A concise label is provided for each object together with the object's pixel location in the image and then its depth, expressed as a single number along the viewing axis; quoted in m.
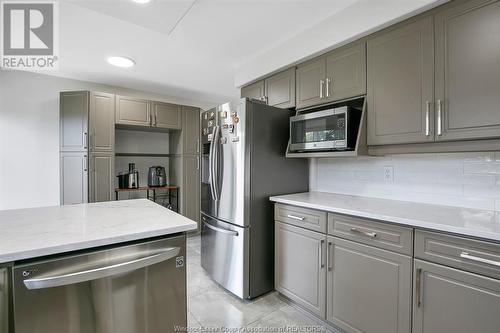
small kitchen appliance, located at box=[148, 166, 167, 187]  3.96
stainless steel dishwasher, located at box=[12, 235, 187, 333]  0.91
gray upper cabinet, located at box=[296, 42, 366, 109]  1.87
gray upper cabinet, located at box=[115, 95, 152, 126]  3.41
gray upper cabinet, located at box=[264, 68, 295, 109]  2.38
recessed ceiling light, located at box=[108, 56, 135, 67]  2.73
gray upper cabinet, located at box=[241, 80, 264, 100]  2.75
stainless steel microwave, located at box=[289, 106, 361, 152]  1.86
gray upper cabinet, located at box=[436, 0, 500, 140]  1.30
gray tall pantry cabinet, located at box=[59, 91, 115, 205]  3.14
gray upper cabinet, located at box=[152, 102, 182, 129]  3.72
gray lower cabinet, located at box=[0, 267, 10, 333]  0.87
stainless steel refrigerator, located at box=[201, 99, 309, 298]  2.13
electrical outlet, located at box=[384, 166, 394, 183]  2.02
